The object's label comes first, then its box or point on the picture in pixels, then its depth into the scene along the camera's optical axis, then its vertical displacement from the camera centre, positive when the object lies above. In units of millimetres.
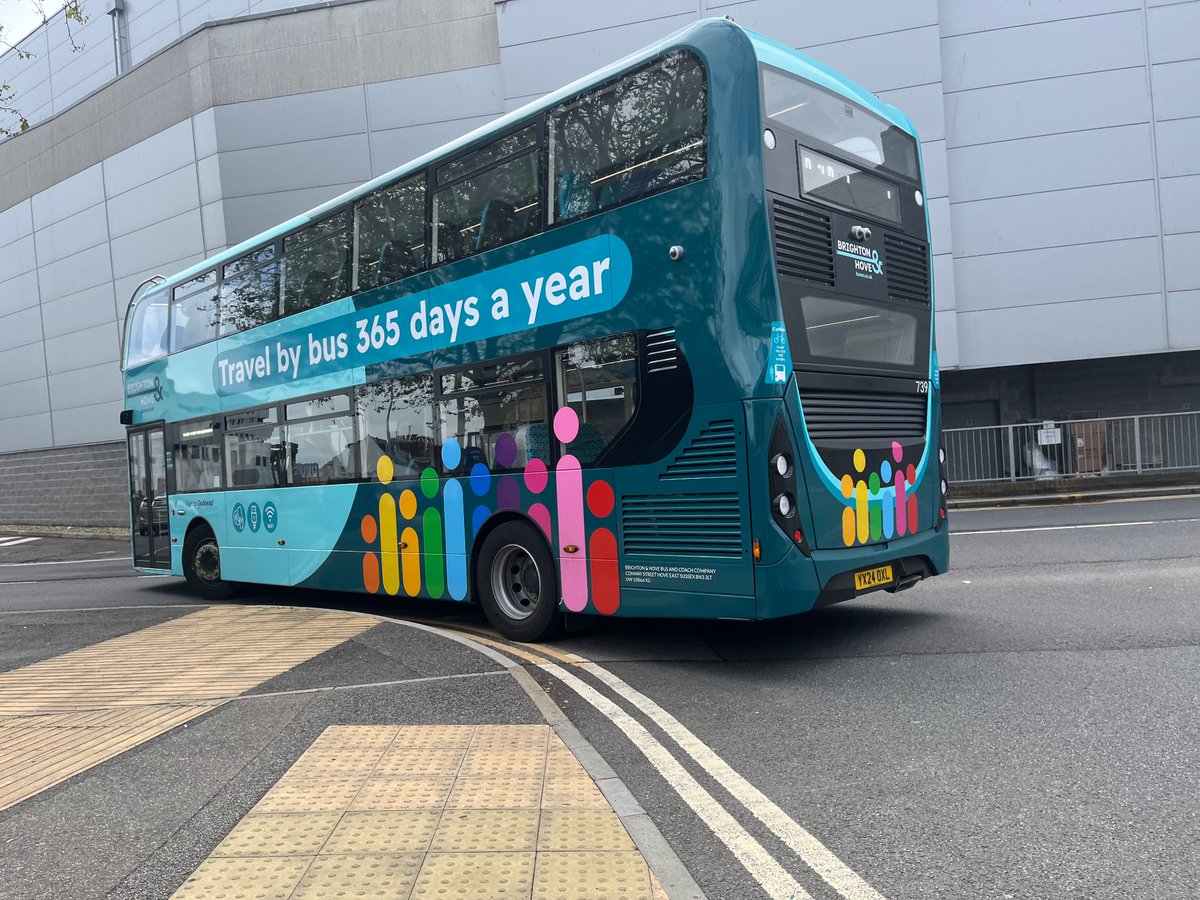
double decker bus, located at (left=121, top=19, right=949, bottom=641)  5547 +680
